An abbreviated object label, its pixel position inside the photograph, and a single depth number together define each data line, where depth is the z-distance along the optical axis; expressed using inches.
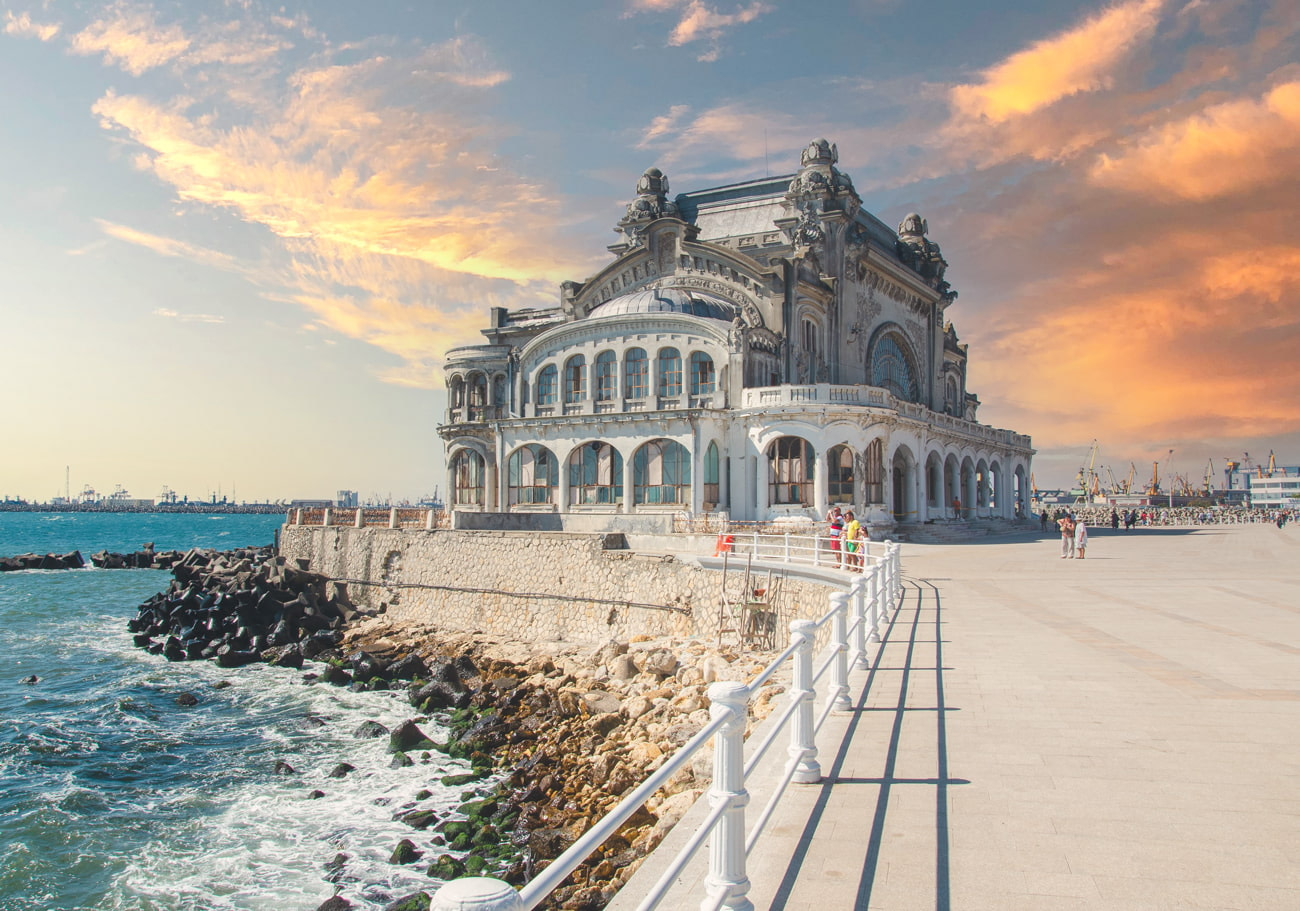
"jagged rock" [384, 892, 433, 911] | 464.1
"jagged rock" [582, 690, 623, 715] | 735.1
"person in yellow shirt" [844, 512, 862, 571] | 842.2
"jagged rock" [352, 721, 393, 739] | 802.8
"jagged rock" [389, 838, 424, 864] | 536.7
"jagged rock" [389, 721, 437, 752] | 748.8
